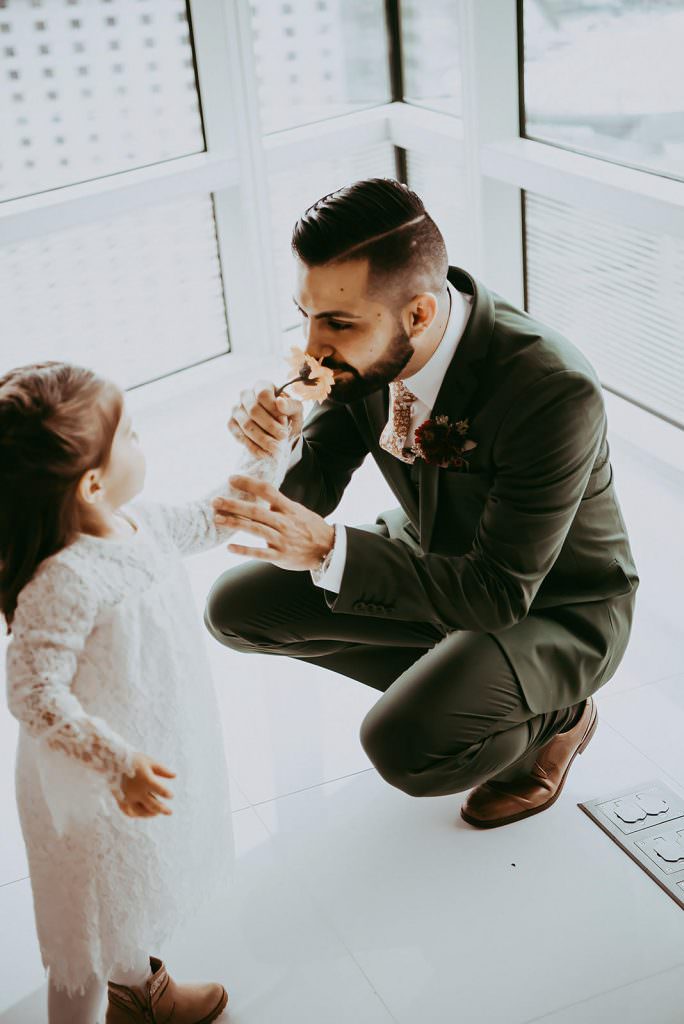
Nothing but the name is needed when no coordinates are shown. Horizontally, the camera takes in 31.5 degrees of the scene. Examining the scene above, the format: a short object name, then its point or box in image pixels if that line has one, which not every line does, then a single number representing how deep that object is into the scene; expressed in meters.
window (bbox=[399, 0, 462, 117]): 3.92
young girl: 1.51
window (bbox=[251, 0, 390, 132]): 3.97
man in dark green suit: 1.90
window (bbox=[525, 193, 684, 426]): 3.38
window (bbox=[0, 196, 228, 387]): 3.72
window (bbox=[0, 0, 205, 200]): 3.48
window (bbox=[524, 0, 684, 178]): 3.15
